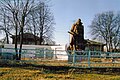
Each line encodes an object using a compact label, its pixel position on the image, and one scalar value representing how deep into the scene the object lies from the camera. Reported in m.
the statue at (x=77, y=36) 17.71
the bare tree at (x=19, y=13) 19.06
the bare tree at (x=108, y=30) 36.21
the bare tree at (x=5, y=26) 21.00
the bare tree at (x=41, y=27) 30.62
